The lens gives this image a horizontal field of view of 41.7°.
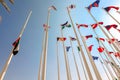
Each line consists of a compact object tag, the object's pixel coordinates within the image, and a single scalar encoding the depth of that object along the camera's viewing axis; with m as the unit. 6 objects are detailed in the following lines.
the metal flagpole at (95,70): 12.00
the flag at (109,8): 23.28
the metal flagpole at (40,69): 13.81
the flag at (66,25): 25.50
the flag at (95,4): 21.97
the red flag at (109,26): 24.81
